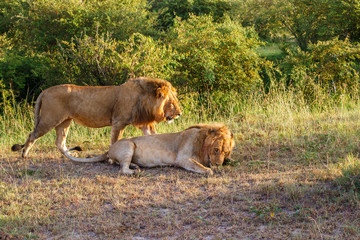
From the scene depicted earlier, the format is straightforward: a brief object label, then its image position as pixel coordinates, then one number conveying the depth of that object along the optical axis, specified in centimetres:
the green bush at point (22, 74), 1404
